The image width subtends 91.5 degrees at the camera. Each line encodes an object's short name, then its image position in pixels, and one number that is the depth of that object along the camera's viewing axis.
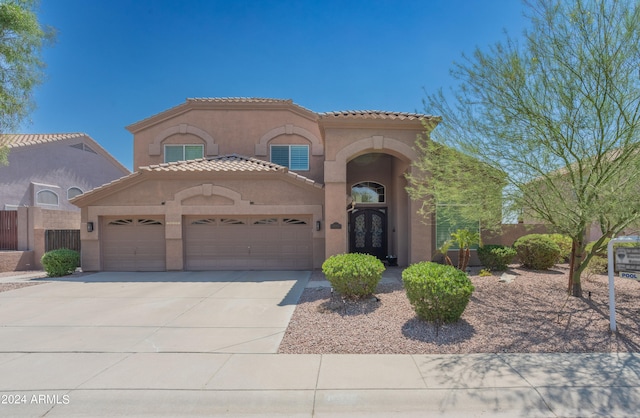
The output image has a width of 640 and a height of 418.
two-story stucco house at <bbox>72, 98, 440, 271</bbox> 12.19
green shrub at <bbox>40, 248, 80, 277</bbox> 11.41
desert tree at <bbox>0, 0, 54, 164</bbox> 8.41
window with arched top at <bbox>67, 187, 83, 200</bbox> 20.51
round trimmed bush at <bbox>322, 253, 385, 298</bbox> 6.78
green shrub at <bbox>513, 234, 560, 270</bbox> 10.64
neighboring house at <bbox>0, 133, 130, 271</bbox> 13.57
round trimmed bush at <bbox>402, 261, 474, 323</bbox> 5.40
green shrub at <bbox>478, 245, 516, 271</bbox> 10.56
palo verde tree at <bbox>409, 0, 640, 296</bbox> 5.59
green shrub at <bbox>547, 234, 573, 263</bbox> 11.77
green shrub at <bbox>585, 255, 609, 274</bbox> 9.37
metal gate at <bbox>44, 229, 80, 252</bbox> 13.68
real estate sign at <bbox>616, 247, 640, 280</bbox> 5.36
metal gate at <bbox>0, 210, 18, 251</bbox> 13.66
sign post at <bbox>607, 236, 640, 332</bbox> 5.34
